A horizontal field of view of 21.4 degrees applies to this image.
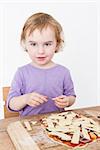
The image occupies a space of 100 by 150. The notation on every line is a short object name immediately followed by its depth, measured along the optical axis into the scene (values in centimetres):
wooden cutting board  66
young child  97
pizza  69
